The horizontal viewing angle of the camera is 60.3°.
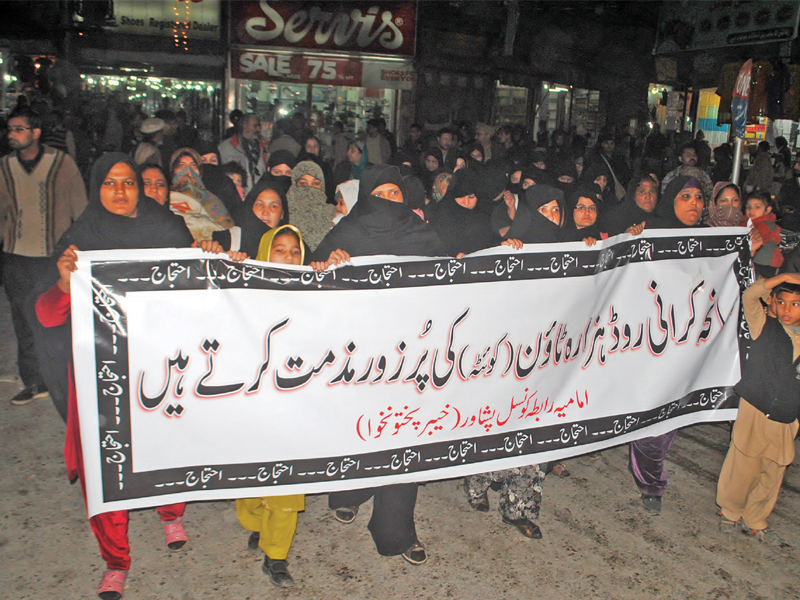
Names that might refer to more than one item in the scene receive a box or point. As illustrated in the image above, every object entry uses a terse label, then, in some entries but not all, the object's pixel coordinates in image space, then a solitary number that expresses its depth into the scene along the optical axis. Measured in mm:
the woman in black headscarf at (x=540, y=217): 3709
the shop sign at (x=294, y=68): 12805
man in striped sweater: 4453
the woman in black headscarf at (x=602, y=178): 7277
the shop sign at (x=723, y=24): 11047
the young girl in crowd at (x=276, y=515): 2971
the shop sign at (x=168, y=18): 12375
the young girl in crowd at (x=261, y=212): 3693
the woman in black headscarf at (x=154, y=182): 3688
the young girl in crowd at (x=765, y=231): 5027
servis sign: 12562
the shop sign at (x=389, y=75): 13656
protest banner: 2625
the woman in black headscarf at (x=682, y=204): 3883
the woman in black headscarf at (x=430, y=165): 8461
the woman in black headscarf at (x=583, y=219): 3756
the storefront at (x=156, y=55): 12375
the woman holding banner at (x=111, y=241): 2697
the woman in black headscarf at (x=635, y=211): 4320
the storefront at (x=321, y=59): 12648
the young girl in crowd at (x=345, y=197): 4785
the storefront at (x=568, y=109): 17719
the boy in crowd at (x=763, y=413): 3408
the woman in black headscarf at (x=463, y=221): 4570
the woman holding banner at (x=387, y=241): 3170
